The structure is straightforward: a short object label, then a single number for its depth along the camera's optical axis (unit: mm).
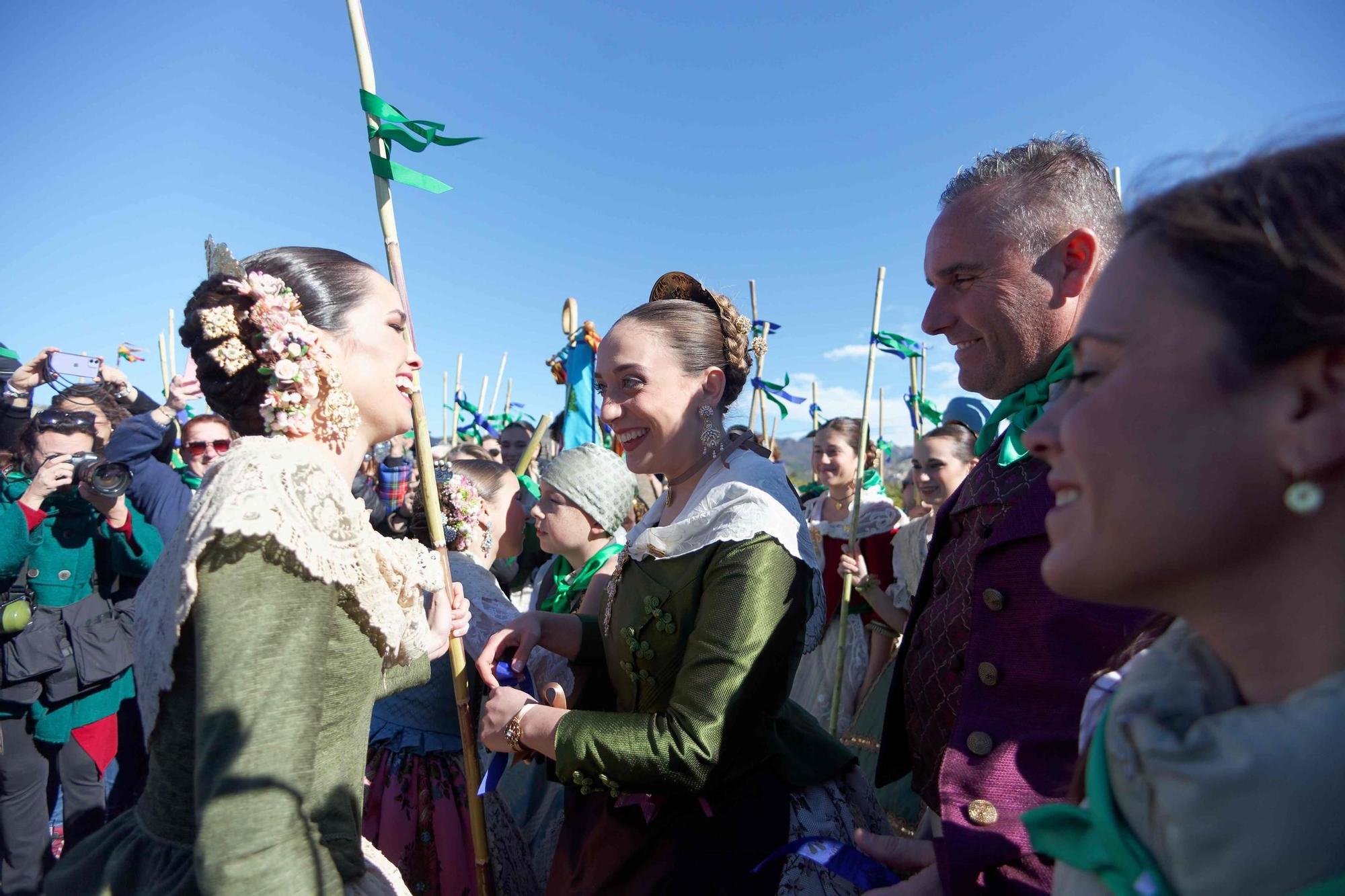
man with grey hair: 1322
